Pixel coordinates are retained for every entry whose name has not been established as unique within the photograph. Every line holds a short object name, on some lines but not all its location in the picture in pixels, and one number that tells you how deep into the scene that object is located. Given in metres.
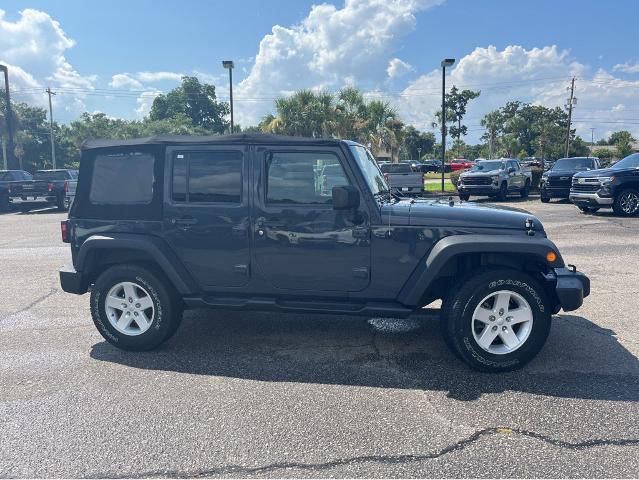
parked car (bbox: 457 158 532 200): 19.97
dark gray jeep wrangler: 3.83
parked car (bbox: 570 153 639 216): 13.62
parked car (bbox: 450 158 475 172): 55.59
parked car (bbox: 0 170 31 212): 18.78
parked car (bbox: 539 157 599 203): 18.41
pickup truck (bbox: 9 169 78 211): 17.72
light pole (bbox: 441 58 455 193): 21.79
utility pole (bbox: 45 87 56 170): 53.17
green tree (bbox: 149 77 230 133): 86.38
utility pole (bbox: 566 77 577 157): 57.36
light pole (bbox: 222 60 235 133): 22.61
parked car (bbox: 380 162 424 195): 19.23
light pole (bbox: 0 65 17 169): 24.22
